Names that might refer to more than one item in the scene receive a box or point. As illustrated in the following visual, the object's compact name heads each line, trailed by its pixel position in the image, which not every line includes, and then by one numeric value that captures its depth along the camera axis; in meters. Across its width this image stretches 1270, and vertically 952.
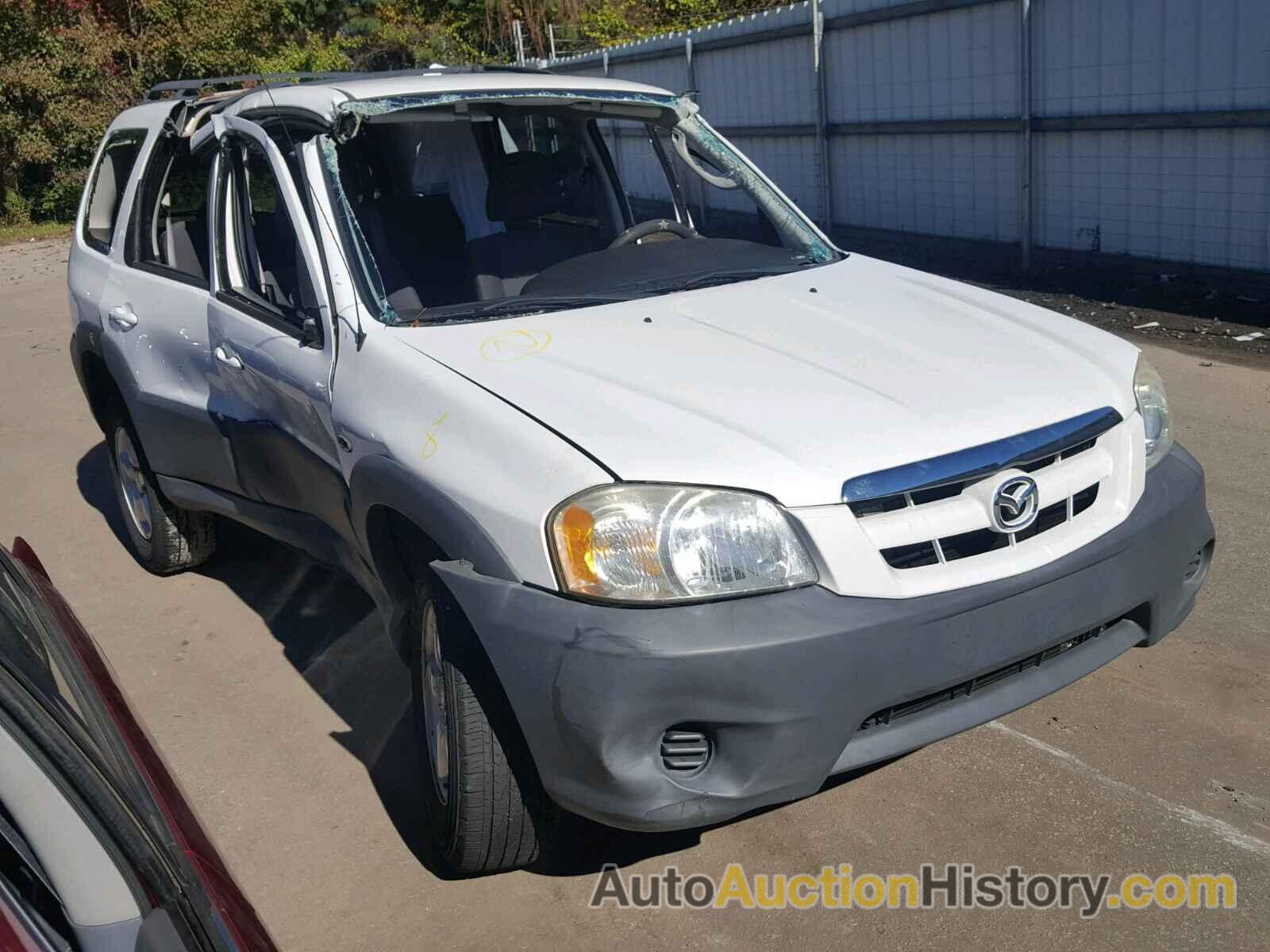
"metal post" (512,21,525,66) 22.56
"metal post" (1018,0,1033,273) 10.18
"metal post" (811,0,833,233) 12.72
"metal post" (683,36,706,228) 15.21
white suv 2.67
